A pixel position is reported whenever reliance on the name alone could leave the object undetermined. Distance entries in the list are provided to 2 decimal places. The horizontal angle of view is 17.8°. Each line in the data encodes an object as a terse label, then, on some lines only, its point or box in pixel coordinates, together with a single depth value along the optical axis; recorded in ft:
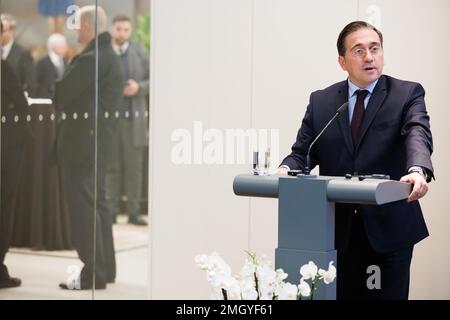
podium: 13.25
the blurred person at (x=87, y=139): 28.22
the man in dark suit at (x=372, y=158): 16.74
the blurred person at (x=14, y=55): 29.08
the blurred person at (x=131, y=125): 38.64
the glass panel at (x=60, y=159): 28.27
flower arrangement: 11.59
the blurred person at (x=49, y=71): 28.83
